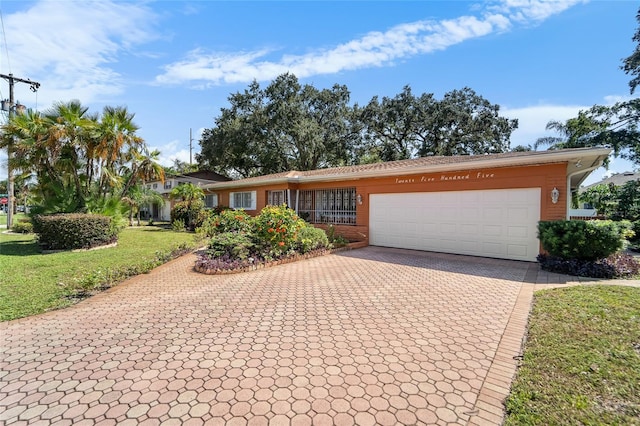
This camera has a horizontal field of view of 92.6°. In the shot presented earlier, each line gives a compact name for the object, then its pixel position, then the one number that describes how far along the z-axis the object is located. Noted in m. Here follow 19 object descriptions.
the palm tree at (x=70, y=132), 11.11
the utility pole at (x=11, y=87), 16.12
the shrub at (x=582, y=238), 7.02
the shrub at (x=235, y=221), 10.80
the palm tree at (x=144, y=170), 14.35
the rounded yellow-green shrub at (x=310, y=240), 10.03
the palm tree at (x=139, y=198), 16.31
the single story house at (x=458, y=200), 8.68
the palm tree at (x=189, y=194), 18.95
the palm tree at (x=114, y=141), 11.72
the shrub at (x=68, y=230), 10.82
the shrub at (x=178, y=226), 18.44
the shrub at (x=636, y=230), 13.78
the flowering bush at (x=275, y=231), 9.09
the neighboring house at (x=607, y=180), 27.11
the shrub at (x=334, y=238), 11.85
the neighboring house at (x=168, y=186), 30.00
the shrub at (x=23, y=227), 16.61
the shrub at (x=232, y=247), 8.45
